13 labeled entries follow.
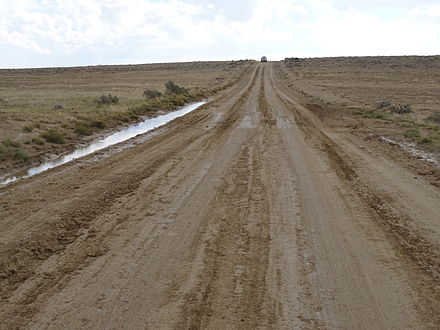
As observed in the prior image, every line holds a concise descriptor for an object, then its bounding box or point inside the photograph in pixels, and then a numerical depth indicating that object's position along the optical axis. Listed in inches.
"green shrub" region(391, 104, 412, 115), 922.2
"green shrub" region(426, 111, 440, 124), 784.9
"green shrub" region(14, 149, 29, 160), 513.0
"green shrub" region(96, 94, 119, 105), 1124.8
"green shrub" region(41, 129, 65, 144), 612.7
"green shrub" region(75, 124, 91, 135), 689.0
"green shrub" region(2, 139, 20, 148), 538.4
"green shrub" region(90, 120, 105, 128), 747.4
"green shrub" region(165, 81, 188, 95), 1439.8
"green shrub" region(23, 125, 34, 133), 634.5
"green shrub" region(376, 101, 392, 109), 1031.5
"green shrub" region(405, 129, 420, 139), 599.2
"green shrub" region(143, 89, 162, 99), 1330.7
